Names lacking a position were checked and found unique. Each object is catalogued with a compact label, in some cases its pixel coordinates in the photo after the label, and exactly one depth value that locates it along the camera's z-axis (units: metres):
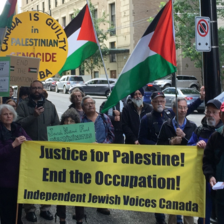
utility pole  5.44
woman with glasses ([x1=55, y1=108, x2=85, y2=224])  4.77
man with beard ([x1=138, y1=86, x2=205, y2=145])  5.49
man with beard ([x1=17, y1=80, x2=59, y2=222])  5.39
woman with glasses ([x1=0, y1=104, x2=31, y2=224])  4.37
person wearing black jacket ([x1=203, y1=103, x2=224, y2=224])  3.55
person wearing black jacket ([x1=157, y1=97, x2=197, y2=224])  4.86
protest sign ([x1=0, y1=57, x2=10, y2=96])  5.31
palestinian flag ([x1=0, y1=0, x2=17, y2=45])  5.03
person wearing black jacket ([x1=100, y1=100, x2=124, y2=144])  6.21
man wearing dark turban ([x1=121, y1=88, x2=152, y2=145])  6.18
